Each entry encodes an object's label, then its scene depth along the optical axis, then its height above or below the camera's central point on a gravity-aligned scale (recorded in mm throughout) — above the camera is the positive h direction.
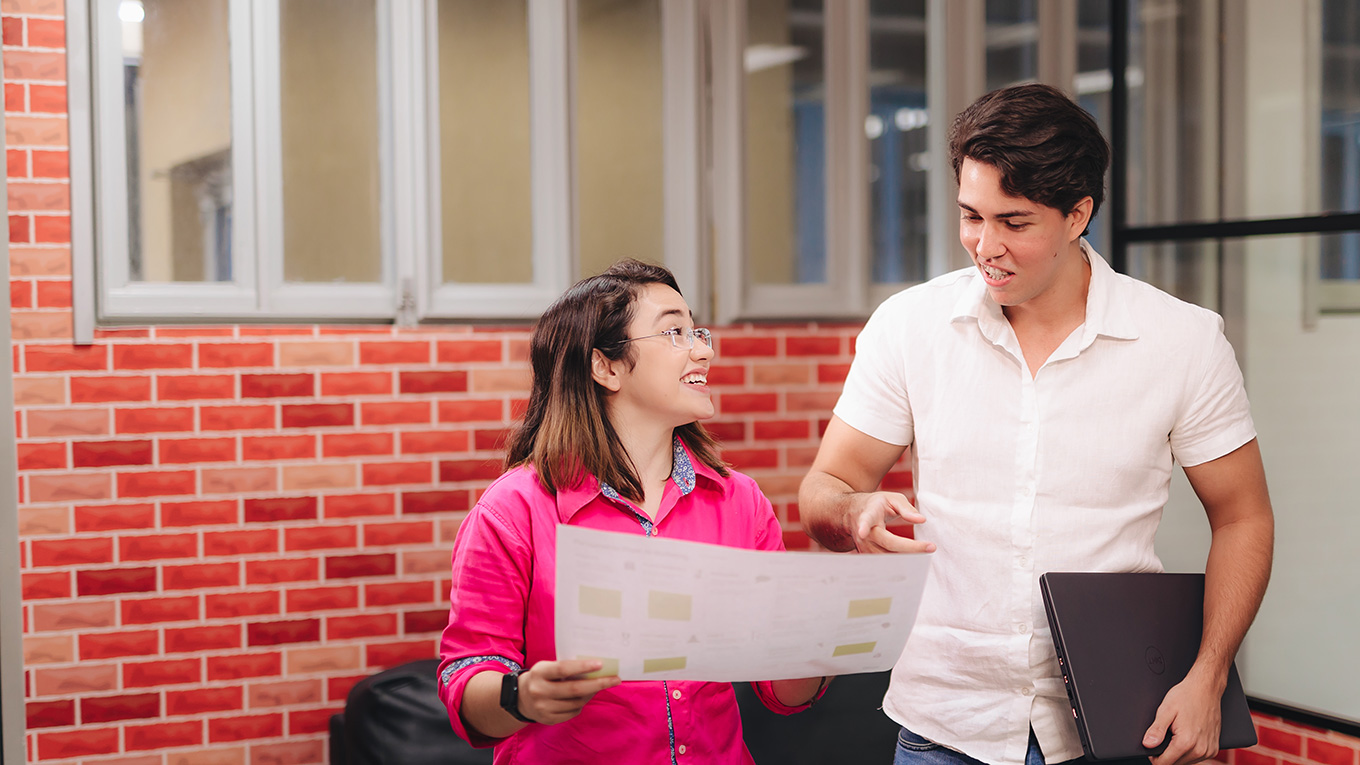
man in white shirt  1521 -158
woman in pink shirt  1377 -218
